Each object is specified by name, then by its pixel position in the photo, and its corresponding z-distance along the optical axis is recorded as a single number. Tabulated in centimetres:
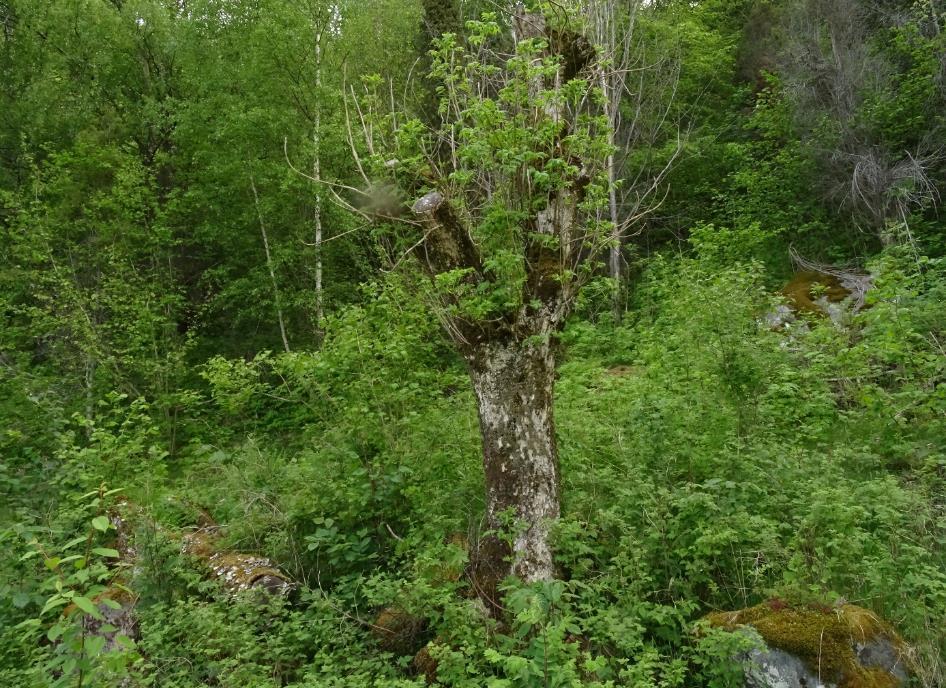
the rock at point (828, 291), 878
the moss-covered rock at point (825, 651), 300
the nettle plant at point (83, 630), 230
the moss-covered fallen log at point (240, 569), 462
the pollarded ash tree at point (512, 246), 397
